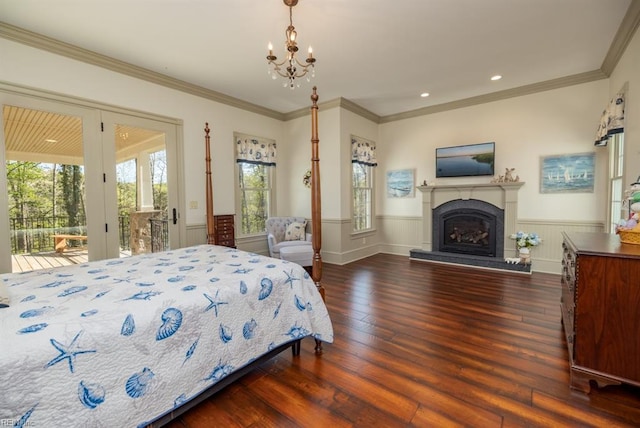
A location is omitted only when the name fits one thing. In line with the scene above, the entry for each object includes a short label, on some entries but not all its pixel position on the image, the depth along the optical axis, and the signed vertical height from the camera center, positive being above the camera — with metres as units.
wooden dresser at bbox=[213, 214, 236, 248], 4.42 -0.40
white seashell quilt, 1.07 -0.60
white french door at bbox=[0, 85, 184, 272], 2.83 +0.37
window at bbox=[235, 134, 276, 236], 4.90 +0.43
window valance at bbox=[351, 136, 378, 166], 5.28 +1.04
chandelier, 2.28 +1.34
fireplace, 4.66 -0.37
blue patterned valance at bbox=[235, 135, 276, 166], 4.84 +1.00
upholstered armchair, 4.73 -0.46
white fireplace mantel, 4.63 +0.11
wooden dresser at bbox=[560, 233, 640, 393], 1.63 -0.69
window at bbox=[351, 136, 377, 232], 5.37 +0.49
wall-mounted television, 4.82 +0.77
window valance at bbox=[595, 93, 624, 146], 3.04 +0.94
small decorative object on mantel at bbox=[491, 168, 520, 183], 4.62 +0.43
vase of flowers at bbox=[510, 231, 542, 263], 4.35 -0.62
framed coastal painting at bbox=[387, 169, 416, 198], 5.69 +0.42
